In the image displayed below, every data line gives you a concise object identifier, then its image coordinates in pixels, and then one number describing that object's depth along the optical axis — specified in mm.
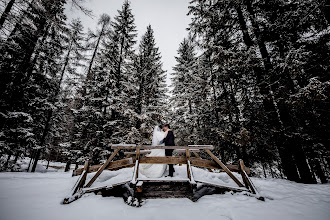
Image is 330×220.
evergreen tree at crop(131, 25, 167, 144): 12078
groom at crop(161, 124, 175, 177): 5418
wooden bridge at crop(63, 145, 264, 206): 4023
